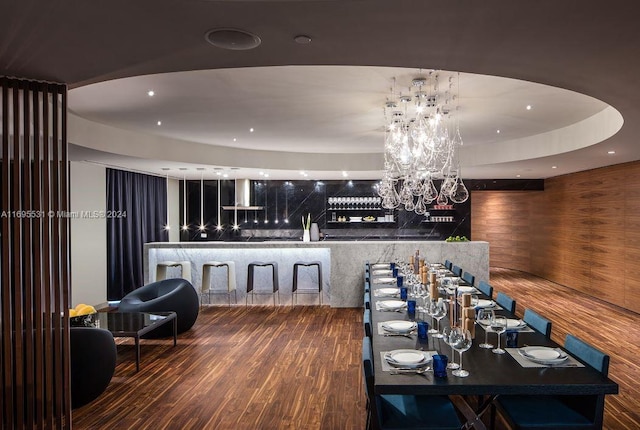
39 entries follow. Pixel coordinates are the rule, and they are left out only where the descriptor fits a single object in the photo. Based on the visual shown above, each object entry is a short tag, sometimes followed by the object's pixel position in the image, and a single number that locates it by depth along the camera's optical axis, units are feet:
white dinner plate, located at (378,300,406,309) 13.16
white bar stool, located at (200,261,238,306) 25.63
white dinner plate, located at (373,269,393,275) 20.48
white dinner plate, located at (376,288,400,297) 15.38
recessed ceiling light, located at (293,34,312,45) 7.64
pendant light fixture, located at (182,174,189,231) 36.58
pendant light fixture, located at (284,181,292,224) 37.17
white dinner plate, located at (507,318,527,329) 11.16
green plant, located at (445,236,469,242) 27.88
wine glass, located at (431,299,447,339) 10.80
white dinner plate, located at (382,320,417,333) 10.76
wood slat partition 9.41
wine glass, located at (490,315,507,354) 9.85
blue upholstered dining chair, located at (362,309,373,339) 10.73
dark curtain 27.69
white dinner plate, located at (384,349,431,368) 8.50
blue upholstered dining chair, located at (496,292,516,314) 13.47
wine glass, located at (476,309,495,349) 9.81
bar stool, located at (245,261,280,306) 26.08
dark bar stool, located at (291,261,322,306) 26.04
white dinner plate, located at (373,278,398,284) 17.89
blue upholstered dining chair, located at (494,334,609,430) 8.13
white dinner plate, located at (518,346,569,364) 8.67
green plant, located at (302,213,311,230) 35.79
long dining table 7.66
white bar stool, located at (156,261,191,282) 25.86
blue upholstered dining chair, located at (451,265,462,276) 20.83
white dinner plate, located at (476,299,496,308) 13.46
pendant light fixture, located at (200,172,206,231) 36.17
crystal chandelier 15.52
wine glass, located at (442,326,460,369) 8.49
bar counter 25.94
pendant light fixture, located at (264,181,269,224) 37.04
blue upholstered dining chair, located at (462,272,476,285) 18.59
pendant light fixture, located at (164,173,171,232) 34.25
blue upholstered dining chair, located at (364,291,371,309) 13.39
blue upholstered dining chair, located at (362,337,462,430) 8.19
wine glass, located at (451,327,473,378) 8.37
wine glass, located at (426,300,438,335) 10.89
